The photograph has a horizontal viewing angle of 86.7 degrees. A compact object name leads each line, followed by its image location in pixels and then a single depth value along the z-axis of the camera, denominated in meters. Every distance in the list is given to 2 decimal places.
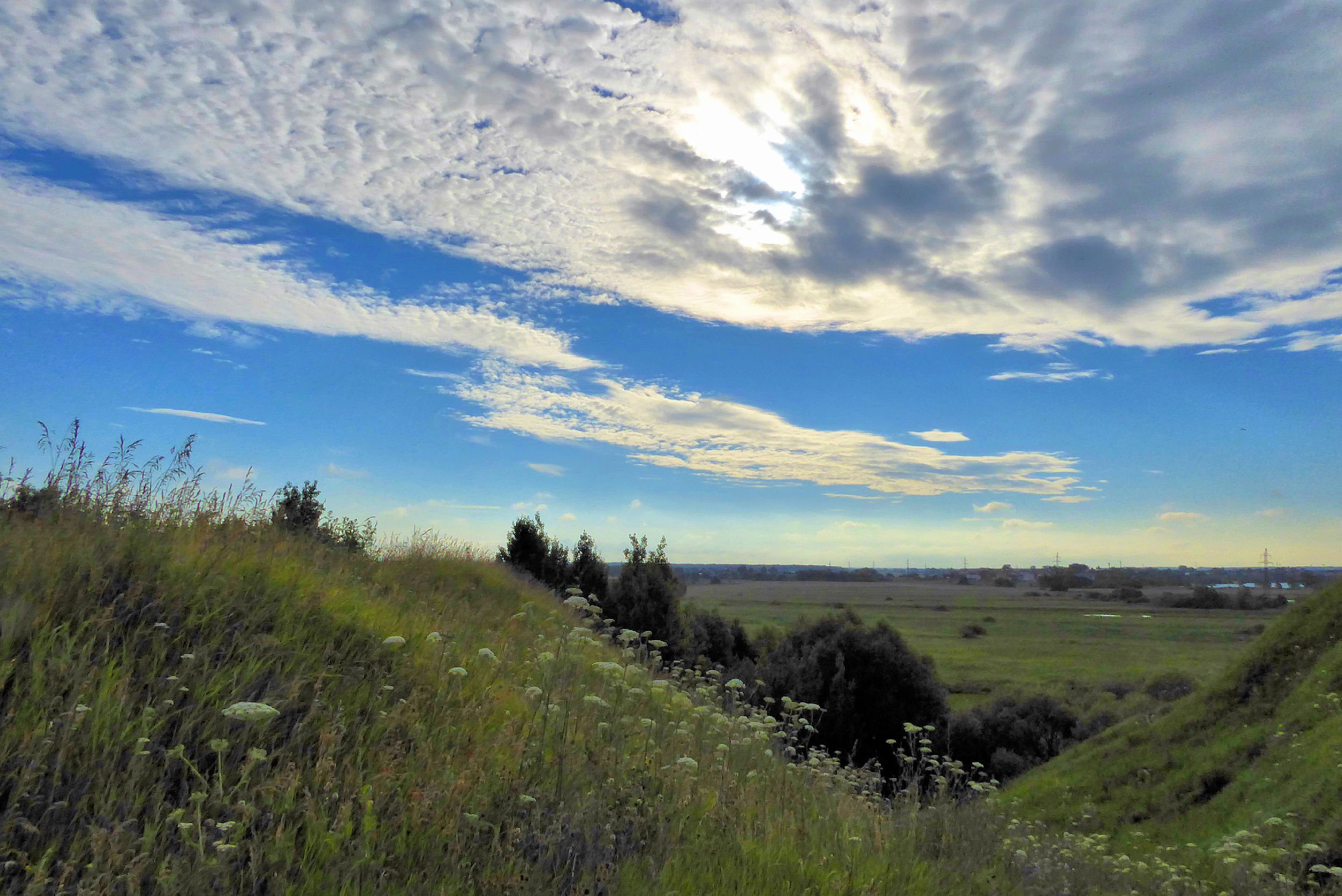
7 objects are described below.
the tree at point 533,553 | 25.48
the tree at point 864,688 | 25.45
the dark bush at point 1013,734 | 33.84
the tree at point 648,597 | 23.02
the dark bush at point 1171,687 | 38.53
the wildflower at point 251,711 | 3.24
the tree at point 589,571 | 25.47
